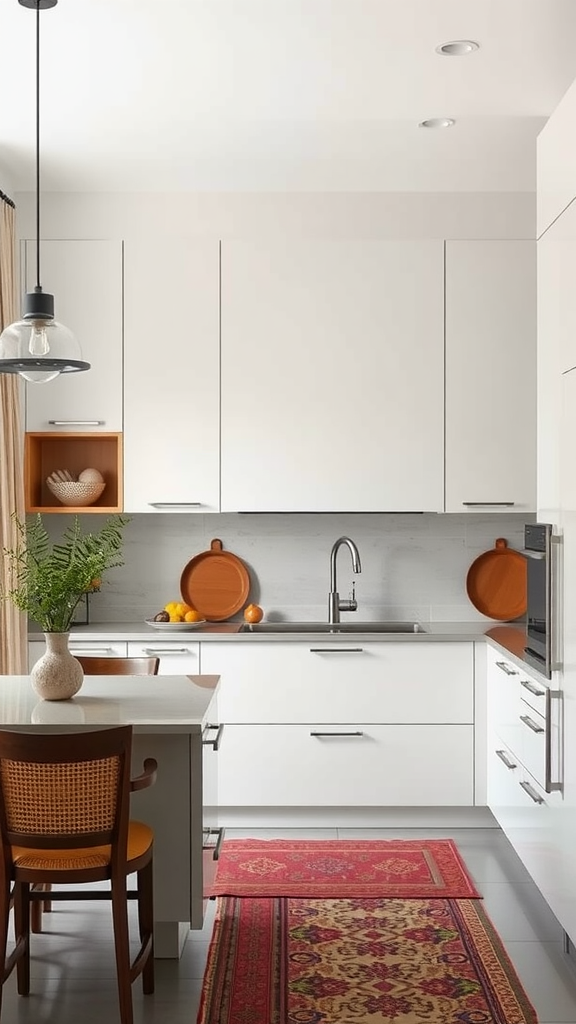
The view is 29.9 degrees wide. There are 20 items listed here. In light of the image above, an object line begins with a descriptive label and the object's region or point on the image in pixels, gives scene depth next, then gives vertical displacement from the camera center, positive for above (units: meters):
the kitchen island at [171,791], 3.10 -0.84
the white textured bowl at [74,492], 4.98 +0.05
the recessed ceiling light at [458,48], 3.39 +1.45
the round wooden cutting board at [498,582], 5.26 -0.38
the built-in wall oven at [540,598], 3.40 -0.31
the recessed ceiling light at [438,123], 4.09 +1.45
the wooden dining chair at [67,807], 2.66 -0.77
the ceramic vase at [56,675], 3.25 -0.52
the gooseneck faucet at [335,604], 5.07 -0.47
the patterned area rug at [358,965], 3.00 -1.41
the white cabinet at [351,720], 4.69 -0.95
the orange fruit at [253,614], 5.10 -0.52
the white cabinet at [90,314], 4.90 +0.86
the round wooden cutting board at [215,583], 5.27 -0.39
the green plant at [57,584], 3.21 -0.24
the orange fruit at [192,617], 4.90 -0.51
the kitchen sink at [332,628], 5.06 -0.59
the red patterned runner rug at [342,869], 3.97 -1.42
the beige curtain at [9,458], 4.49 +0.20
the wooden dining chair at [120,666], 3.90 -0.59
